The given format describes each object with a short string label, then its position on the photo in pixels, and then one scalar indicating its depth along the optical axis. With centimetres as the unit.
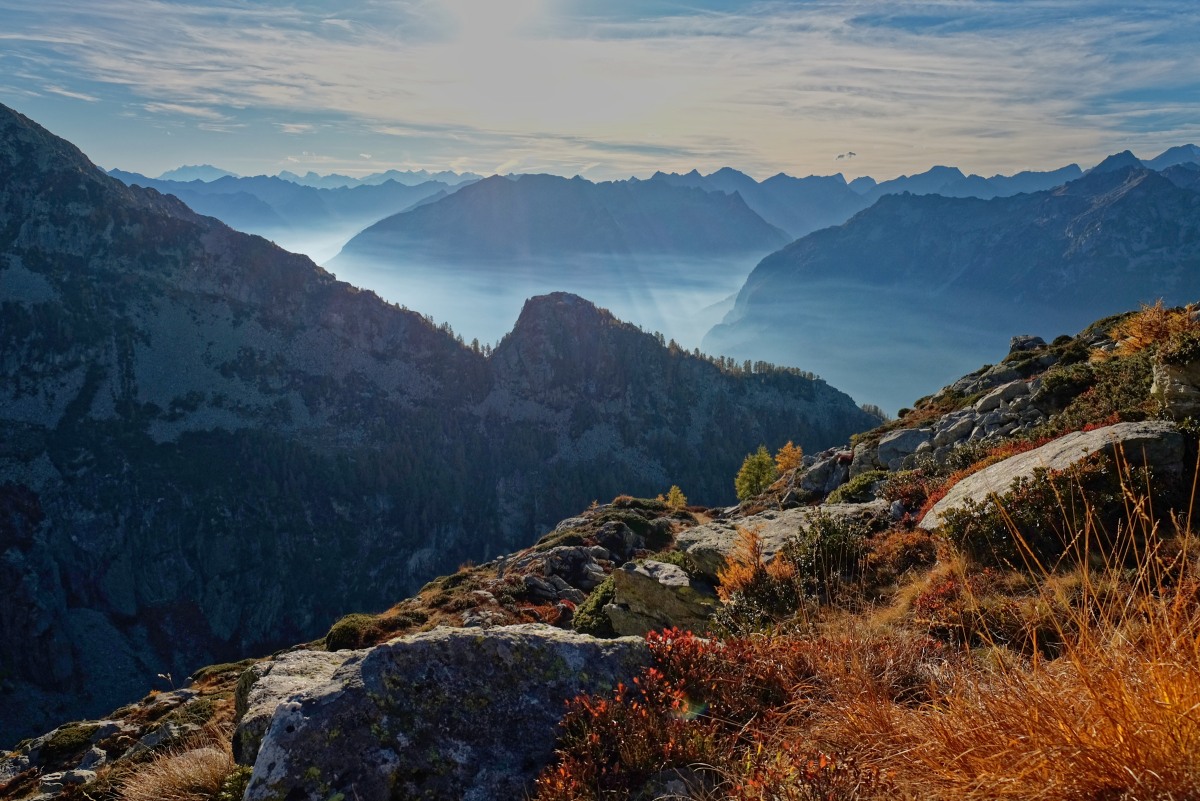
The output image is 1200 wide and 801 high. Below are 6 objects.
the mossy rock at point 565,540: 4019
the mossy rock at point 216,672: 2776
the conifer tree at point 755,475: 8175
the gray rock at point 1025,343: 4949
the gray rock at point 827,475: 3388
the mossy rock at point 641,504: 5606
